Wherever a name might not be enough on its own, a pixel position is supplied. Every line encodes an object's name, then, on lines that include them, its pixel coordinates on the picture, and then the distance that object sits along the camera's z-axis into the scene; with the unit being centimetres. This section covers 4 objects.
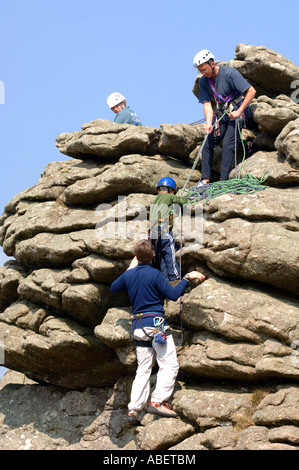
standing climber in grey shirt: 1823
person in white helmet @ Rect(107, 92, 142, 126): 2289
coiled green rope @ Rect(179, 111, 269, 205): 1672
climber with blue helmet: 1617
